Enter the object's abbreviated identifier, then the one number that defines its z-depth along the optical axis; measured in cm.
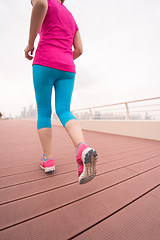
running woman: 67
